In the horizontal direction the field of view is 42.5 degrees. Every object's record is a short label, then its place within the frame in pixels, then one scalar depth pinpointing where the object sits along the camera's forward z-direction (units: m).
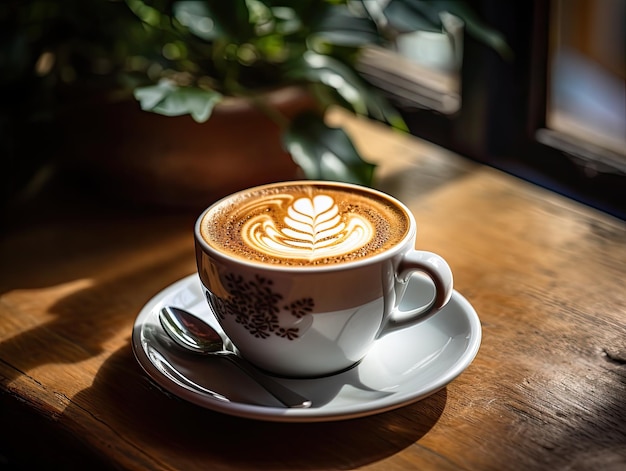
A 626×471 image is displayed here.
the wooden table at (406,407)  0.61
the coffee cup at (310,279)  0.61
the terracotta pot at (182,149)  0.98
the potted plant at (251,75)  0.92
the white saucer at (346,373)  0.59
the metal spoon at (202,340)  0.65
